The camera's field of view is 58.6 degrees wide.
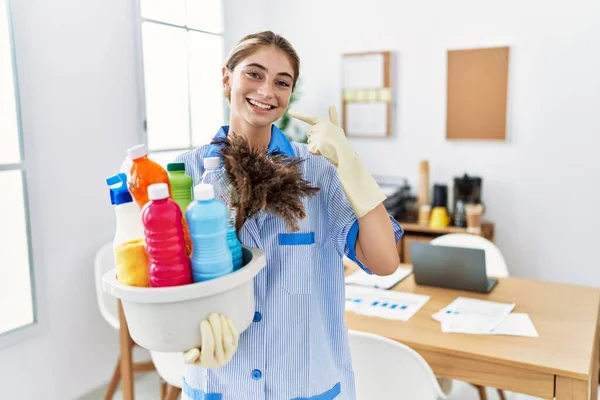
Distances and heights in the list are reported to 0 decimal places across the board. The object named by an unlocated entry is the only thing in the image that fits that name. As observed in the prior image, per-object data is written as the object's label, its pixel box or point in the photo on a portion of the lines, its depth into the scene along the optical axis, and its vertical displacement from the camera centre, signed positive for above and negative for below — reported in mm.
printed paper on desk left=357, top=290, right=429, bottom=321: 1760 -594
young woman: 1034 -234
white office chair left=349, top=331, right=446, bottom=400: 1373 -627
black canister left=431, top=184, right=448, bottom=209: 3240 -391
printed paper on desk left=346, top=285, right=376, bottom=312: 1847 -595
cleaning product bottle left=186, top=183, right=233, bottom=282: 760 -140
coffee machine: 3111 -379
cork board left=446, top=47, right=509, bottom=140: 3104 +211
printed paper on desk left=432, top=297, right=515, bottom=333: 1630 -590
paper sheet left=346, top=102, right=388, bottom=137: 3475 +84
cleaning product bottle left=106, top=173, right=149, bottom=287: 782 -160
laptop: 1887 -497
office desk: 1392 -607
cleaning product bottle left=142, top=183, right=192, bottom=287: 739 -145
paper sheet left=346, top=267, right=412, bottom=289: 2074 -587
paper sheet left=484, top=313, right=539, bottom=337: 1582 -597
